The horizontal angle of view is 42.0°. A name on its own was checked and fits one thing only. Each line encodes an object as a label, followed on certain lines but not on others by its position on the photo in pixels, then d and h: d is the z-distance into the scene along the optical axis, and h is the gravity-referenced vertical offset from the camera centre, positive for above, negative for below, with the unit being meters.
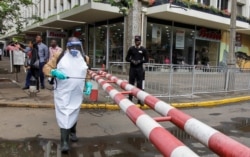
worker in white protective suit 5.12 -0.43
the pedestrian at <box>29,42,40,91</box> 10.79 -0.33
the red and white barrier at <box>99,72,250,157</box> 2.30 -0.63
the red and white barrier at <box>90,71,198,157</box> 2.33 -0.64
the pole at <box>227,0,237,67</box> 12.59 +0.90
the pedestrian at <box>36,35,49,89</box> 11.23 +0.08
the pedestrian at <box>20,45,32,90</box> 11.02 -0.72
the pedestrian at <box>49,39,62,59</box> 11.99 +0.35
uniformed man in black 8.93 -0.11
